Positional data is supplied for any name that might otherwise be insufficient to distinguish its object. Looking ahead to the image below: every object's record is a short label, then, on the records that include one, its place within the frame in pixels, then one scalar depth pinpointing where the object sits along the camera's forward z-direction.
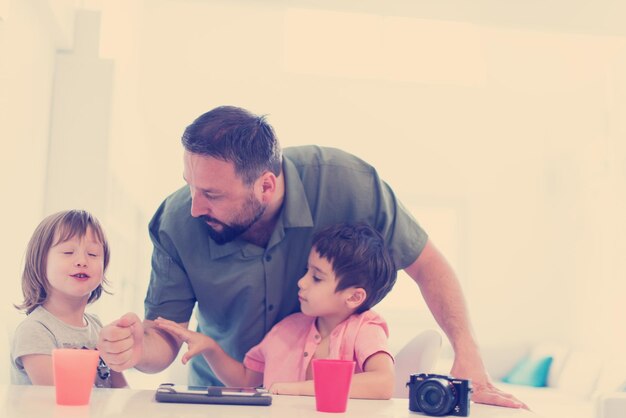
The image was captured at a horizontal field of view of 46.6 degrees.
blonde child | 1.66
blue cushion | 5.54
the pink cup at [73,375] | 1.01
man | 1.64
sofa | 4.55
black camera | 1.10
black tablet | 1.09
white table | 0.98
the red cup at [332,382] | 1.05
